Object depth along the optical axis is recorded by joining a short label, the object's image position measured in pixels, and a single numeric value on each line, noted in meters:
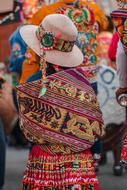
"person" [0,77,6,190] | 4.64
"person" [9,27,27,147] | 6.34
